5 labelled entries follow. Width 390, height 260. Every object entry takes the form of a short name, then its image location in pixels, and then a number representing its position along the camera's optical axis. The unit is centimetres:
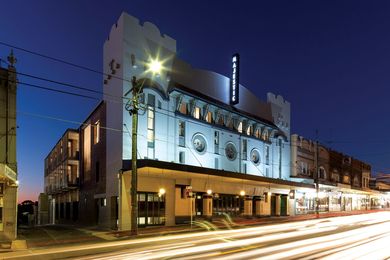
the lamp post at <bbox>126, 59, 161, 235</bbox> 2391
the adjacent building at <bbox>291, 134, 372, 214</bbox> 5544
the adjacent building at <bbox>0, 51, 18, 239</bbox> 2330
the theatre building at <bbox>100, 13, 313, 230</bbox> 3072
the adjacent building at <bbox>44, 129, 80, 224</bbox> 4378
